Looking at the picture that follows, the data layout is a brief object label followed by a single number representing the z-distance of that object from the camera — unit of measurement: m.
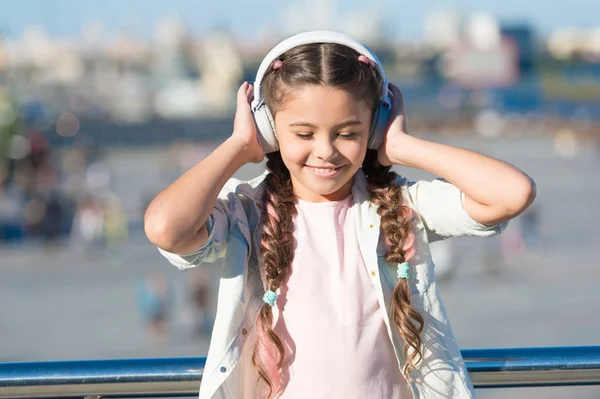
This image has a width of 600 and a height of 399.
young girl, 2.32
